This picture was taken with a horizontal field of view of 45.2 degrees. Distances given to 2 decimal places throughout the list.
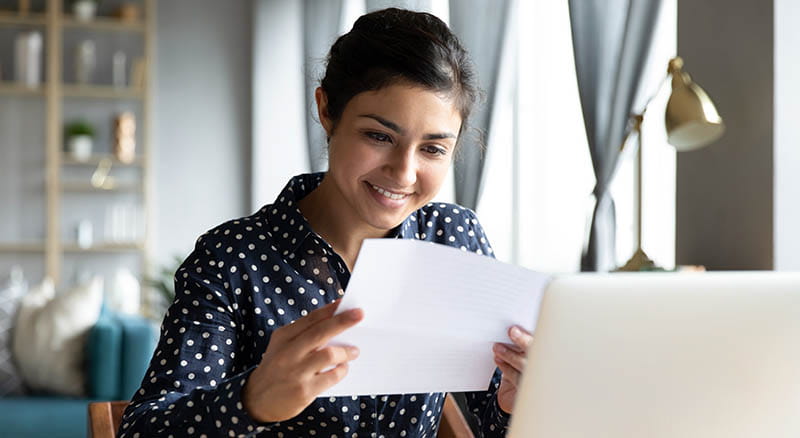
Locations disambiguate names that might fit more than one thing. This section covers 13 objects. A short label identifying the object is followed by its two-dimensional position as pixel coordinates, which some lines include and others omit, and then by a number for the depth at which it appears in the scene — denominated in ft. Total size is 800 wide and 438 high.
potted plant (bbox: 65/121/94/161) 18.49
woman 3.99
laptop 2.32
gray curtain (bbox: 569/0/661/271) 8.57
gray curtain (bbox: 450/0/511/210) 10.66
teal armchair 11.73
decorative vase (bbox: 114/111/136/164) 18.70
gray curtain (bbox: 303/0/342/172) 15.94
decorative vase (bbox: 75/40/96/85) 18.60
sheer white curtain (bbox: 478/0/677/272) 12.11
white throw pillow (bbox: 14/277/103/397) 12.22
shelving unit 18.29
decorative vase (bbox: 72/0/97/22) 18.40
